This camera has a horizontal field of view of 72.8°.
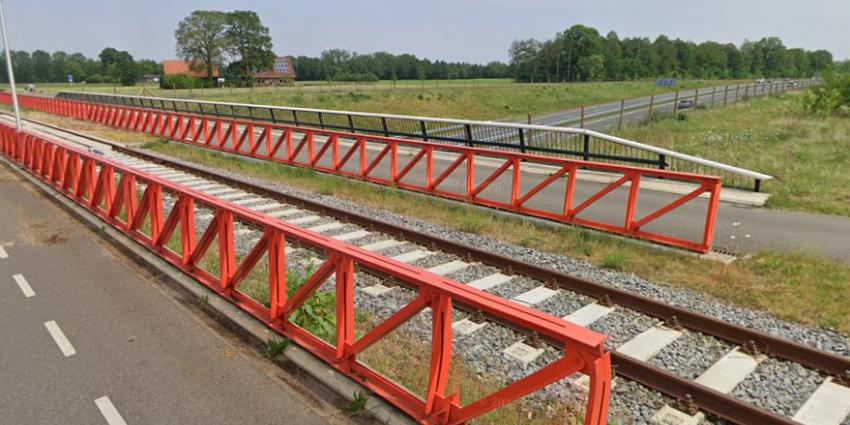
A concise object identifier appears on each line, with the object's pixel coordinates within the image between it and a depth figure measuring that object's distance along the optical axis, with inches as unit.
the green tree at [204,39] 4094.5
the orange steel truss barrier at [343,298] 132.6
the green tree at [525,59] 4768.7
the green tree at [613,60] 4884.4
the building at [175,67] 4533.5
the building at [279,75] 4460.6
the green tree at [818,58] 6378.0
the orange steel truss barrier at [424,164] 374.3
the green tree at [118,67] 4237.2
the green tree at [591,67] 4697.3
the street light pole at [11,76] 735.7
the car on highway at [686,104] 1707.4
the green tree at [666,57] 5411.4
